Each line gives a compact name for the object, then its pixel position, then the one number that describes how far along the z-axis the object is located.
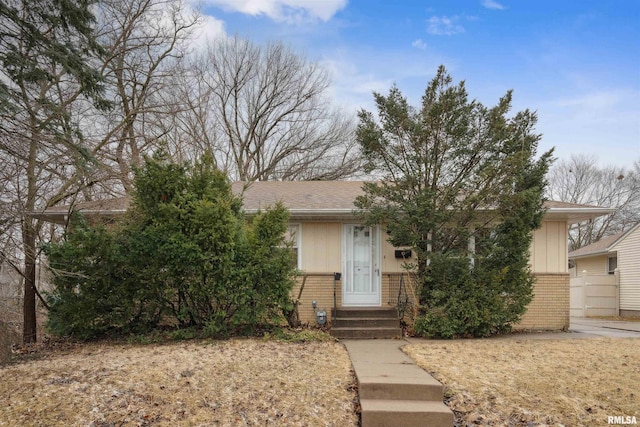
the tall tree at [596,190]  30.78
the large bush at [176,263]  8.03
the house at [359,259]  10.42
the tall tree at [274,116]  23.62
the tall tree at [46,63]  6.03
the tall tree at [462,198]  8.98
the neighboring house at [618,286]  17.33
